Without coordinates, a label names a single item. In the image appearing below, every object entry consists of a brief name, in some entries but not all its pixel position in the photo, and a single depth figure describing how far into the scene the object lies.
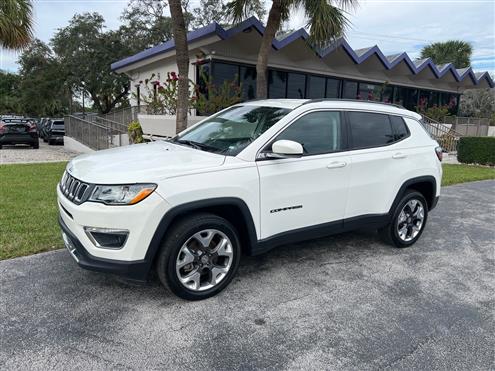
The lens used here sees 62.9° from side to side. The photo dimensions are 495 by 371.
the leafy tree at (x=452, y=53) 30.69
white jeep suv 3.10
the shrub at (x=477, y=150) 15.36
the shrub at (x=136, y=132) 10.44
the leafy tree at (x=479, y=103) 41.19
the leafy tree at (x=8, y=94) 53.29
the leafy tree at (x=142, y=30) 30.59
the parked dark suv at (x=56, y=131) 22.78
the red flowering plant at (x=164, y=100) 14.22
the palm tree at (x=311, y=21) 9.83
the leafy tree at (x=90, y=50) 29.86
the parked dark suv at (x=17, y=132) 18.67
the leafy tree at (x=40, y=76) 32.56
